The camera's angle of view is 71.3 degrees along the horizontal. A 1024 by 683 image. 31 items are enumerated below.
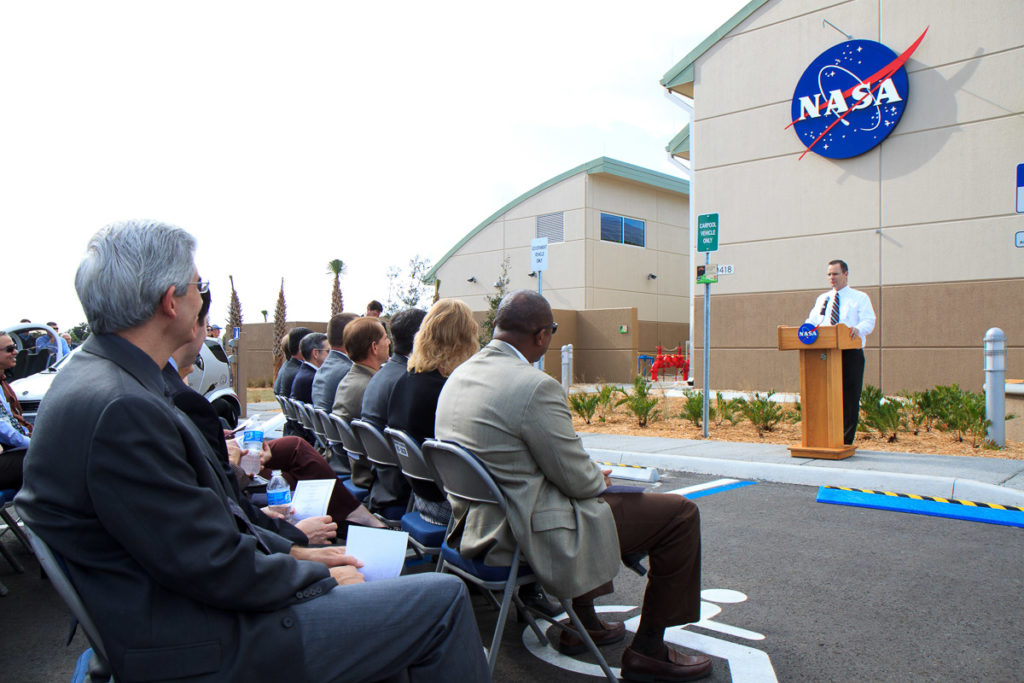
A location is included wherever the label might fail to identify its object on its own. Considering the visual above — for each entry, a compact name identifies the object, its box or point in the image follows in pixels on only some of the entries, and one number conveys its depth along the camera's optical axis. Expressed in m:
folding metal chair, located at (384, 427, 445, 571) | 3.49
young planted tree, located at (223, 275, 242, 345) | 41.78
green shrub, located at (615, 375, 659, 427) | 11.07
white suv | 6.02
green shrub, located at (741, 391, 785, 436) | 10.00
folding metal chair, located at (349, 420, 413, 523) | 4.06
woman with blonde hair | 3.86
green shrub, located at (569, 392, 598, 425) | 11.48
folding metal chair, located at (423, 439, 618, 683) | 2.80
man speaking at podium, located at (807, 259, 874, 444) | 8.17
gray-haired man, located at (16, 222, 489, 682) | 1.60
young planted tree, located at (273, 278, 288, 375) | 29.00
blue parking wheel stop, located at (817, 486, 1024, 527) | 5.53
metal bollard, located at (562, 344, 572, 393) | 15.12
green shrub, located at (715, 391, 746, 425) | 10.48
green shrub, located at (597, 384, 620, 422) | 11.87
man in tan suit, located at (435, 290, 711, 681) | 2.77
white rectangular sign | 10.45
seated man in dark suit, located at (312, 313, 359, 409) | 5.71
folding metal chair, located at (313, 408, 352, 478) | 5.09
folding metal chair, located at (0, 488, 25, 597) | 4.25
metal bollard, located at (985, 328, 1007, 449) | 7.96
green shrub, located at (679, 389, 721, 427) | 10.72
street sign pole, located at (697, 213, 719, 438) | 9.52
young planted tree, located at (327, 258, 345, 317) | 37.62
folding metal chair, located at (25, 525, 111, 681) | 1.65
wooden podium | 7.55
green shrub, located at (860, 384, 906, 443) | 8.84
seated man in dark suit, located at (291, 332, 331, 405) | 6.79
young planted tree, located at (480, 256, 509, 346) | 15.01
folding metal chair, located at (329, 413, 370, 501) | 4.56
